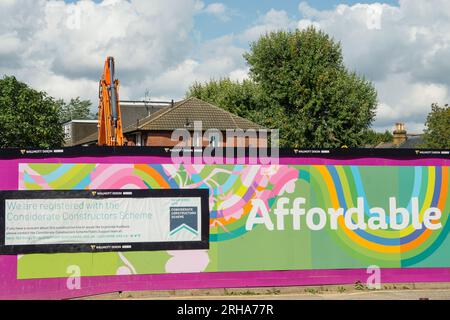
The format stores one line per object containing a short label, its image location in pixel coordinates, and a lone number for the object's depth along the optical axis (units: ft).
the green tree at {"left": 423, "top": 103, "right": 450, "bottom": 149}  186.19
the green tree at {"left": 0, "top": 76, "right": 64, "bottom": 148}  161.12
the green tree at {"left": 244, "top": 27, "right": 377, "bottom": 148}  162.71
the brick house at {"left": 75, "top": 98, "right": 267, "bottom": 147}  173.68
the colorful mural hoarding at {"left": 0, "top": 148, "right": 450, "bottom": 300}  42.83
